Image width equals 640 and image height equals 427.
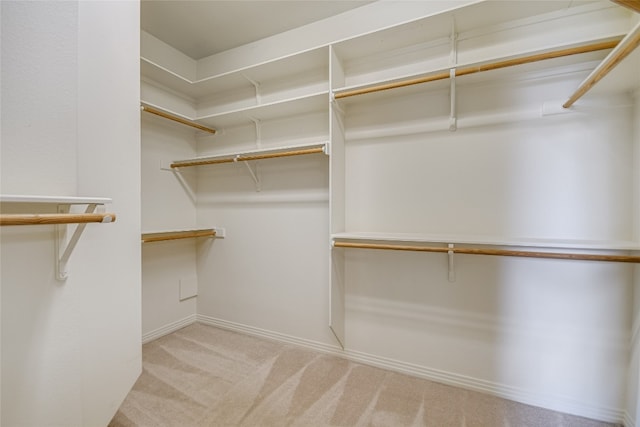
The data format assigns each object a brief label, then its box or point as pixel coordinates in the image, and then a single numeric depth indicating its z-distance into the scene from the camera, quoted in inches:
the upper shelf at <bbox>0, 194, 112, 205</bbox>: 31.6
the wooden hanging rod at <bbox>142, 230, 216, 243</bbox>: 83.6
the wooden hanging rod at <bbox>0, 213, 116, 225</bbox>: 31.5
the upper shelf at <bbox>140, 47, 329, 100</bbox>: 81.0
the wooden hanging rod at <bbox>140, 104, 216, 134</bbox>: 82.9
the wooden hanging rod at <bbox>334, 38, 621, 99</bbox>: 52.3
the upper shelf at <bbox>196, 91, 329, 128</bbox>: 80.0
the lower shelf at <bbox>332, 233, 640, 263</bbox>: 50.6
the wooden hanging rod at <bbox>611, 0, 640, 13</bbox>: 29.1
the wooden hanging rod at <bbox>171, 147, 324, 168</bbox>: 78.4
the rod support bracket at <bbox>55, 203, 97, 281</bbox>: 43.8
